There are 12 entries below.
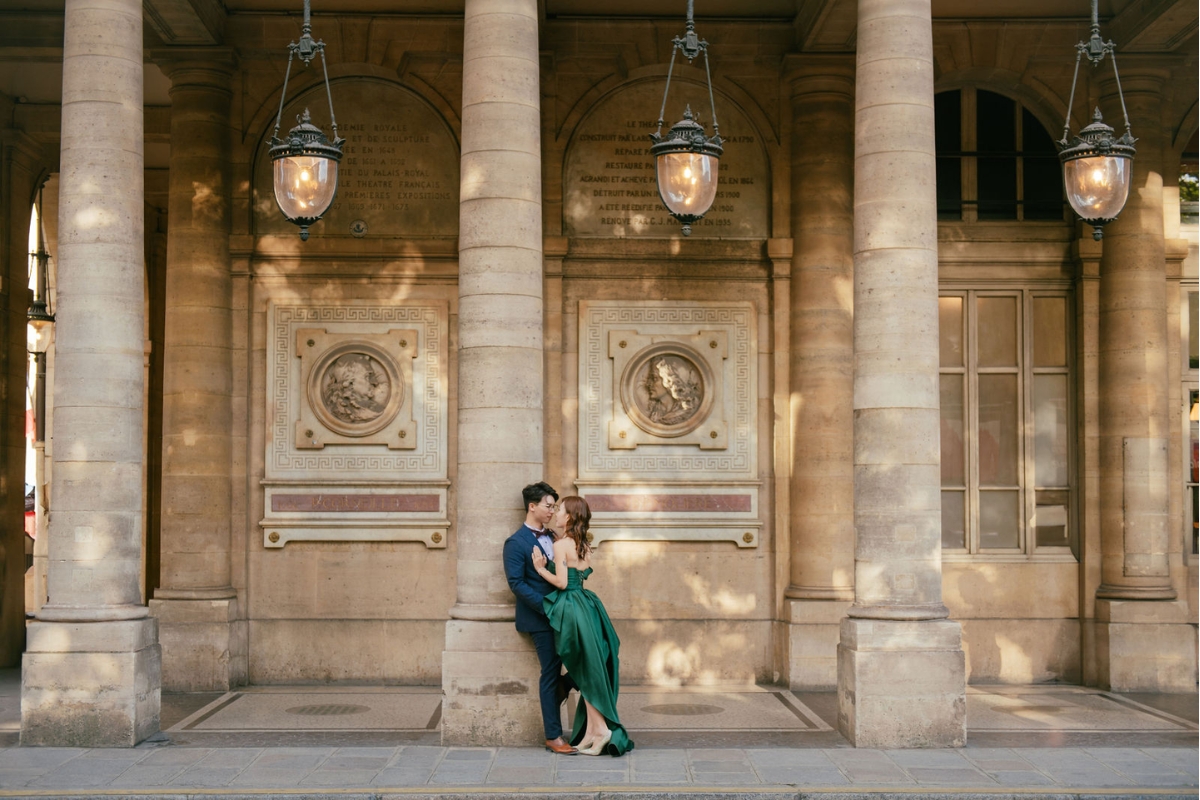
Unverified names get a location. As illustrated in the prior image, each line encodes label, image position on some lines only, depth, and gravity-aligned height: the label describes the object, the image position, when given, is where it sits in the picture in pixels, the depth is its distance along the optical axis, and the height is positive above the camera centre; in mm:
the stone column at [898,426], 11016 +202
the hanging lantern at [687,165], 11203 +2440
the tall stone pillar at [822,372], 14508 +872
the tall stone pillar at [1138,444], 14617 +69
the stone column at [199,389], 14352 +654
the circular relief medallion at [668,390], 14945 +677
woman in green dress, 10672 -1545
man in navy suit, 10805 -1210
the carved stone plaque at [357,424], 14781 +277
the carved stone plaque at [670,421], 14859 +322
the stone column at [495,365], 11031 +729
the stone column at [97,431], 10969 +143
